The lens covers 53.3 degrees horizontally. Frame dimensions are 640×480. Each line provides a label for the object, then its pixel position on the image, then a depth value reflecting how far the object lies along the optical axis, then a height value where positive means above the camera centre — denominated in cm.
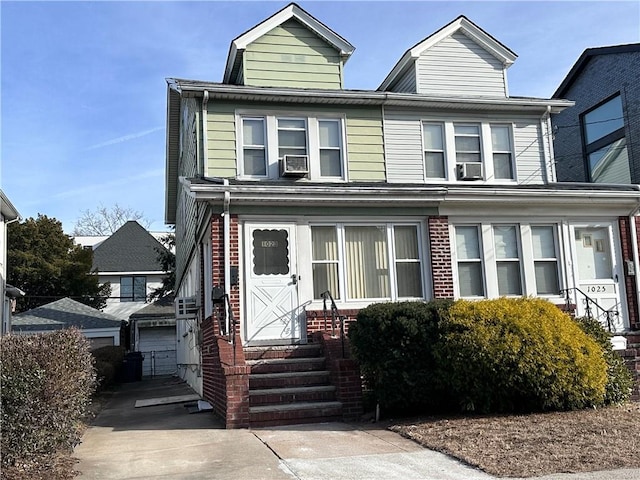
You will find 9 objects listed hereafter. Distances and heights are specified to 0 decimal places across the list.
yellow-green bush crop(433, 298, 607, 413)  828 -67
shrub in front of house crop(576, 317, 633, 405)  904 -90
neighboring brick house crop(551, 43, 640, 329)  2045 +647
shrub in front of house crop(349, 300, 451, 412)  866 -51
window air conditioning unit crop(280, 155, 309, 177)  1251 +302
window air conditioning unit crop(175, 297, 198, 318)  1423 +39
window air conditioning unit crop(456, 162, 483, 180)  1367 +302
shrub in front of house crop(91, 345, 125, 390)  1737 -103
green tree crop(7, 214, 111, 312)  3334 +352
